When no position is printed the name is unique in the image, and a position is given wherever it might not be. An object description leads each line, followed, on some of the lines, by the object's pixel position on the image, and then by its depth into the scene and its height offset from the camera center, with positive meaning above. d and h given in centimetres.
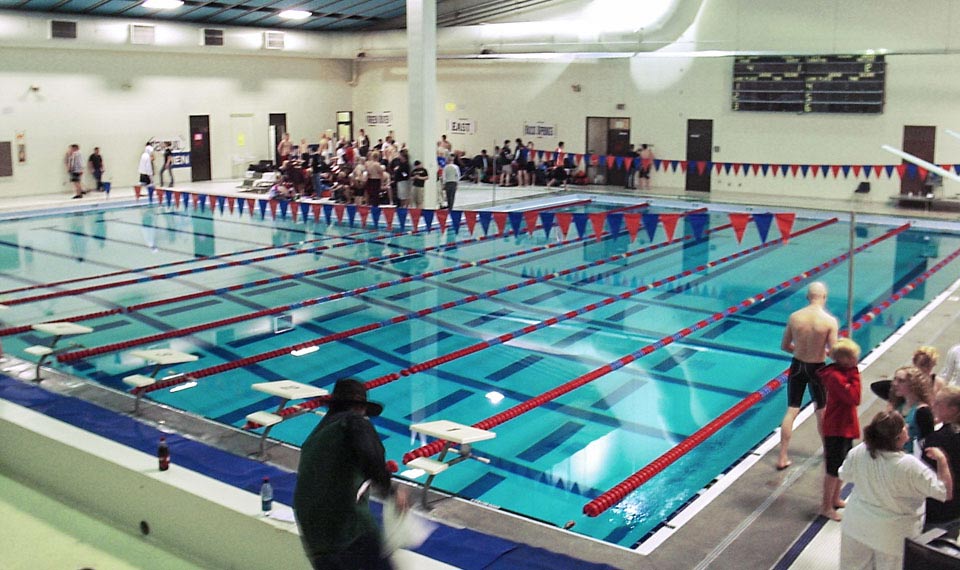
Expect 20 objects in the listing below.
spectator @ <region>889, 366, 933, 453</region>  459 -123
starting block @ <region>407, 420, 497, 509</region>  531 -165
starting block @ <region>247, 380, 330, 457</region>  615 -161
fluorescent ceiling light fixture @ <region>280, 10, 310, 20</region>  2398 +370
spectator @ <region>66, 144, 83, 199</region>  2131 -26
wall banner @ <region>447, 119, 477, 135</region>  2667 +86
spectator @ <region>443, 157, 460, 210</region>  1825 -44
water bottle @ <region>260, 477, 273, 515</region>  425 -160
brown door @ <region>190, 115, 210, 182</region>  2488 +22
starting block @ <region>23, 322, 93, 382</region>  763 -151
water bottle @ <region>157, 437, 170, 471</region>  475 -157
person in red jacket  513 -145
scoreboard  1956 +164
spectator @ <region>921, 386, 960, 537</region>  416 -130
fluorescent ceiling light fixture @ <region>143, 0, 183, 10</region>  2098 +346
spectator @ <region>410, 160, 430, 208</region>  1759 -40
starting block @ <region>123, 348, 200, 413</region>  702 -160
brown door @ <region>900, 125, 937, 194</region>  1909 +25
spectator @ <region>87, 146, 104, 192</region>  2211 -22
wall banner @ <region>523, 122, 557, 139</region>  2508 +72
